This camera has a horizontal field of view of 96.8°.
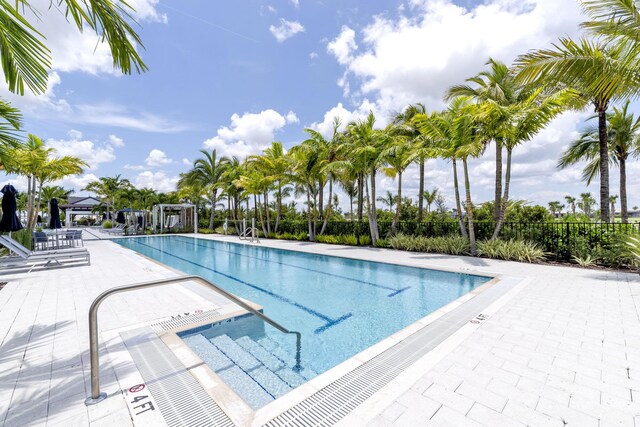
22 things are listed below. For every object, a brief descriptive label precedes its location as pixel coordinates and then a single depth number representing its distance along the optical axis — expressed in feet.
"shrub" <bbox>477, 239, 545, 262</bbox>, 30.40
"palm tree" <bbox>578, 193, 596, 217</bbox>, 184.22
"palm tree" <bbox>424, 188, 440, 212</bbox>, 100.58
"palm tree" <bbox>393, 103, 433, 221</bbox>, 37.76
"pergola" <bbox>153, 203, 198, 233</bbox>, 85.30
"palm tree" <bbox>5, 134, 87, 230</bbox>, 39.99
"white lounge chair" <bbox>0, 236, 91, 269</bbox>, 26.58
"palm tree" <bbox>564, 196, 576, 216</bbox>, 201.17
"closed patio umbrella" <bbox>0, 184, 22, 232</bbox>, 28.99
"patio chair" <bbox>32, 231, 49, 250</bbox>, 35.38
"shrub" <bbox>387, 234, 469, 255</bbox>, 36.63
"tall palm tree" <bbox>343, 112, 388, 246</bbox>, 45.88
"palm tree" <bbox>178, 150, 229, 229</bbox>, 88.99
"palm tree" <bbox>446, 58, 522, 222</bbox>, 36.91
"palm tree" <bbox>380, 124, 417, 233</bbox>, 42.91
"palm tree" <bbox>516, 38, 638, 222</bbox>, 19.58
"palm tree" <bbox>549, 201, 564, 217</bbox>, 200.54
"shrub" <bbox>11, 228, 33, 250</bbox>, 33.02
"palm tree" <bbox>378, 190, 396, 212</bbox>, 103.76
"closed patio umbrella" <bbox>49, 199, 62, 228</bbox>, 46.98
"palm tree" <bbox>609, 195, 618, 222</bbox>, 163.34
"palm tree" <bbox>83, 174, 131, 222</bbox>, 118.73
